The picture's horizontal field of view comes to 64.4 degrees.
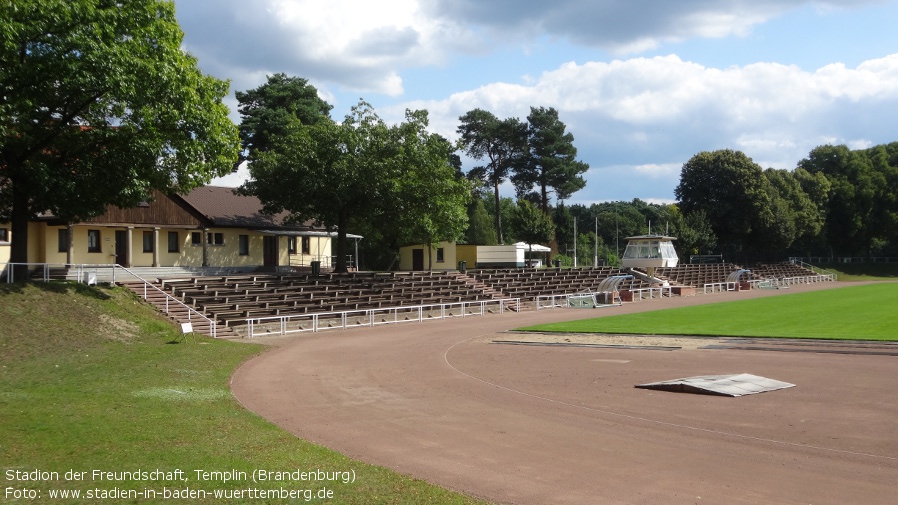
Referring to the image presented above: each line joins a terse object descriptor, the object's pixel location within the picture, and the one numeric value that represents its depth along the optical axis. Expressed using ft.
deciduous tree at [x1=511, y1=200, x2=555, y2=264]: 237.25
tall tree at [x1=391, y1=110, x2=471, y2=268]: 135.85
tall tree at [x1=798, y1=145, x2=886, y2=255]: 326.44
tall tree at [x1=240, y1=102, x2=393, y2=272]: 128.26
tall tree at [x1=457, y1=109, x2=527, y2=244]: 270.26
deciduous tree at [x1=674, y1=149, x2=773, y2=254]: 279.69
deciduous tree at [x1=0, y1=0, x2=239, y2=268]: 75.77
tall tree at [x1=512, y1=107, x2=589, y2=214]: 267.39
